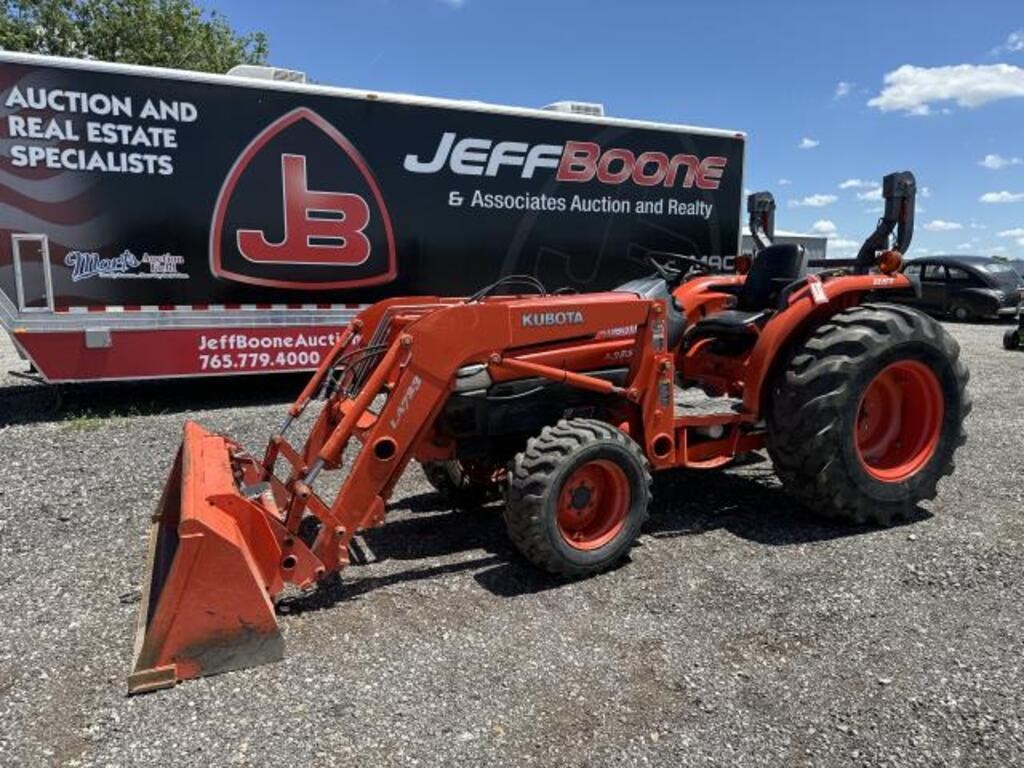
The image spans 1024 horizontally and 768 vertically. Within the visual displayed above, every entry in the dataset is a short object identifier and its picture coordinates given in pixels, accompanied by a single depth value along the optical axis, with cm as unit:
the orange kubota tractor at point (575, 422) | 334
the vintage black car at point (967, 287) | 1730
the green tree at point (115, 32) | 2078
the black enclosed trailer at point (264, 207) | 732
